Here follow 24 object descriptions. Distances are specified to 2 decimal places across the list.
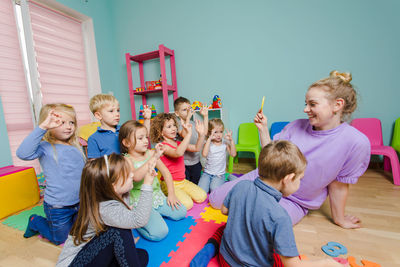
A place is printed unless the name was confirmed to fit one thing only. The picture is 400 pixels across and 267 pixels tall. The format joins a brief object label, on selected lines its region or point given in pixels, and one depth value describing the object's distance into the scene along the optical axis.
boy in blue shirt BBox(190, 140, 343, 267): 0.80
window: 2.80
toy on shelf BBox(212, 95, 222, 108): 3.17
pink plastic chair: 2.52
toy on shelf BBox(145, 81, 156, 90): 3.58
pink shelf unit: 3.39
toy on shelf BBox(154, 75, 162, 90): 3.53
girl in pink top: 1.85
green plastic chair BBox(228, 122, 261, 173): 3.09
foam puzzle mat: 1.23
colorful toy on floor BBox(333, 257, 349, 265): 1.12
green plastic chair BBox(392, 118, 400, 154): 2.43
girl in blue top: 1.42
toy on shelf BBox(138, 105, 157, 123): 3.58
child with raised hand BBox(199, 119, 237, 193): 2.17
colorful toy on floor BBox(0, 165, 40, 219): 1.93
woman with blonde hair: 1.28
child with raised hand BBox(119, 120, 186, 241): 1.41
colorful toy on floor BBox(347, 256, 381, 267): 1.09
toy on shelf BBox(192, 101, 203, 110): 3.22
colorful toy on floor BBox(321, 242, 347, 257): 1.19
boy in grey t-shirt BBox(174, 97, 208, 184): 2.36
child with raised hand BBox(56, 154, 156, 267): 0.97
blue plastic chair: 2.99
